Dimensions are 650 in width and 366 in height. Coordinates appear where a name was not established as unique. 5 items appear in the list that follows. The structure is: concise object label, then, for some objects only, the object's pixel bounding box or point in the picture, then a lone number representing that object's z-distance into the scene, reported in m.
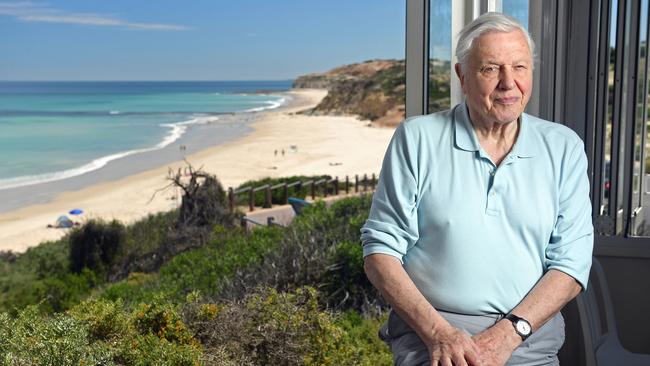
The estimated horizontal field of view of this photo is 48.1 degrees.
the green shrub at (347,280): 4.07
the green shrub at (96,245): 12.30
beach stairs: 13.21
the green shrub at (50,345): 1.47
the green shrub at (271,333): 2.12
